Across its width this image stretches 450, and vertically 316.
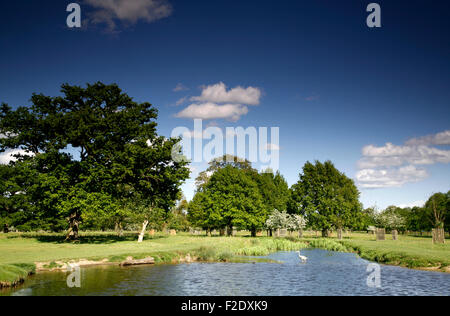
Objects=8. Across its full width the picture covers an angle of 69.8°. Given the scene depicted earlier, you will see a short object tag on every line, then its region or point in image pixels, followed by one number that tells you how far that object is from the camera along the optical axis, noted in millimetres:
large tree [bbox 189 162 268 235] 69812
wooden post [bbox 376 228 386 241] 62038
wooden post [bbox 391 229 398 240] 63397
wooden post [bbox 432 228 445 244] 51719
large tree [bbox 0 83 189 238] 42500
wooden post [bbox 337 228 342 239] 71819
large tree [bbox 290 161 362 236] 70500
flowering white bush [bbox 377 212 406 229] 77812
